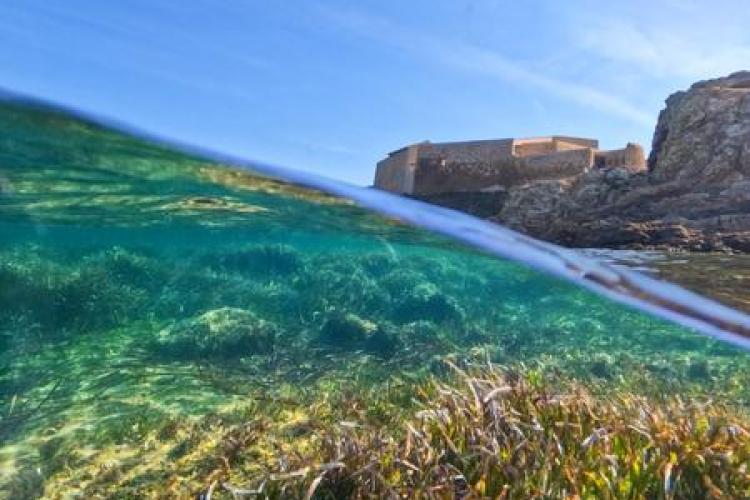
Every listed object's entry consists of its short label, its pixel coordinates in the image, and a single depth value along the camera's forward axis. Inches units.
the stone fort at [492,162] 1421.0
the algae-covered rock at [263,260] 425.4
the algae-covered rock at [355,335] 335.6
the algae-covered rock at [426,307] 394.3
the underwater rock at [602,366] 366.3
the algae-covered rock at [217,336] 308.3
